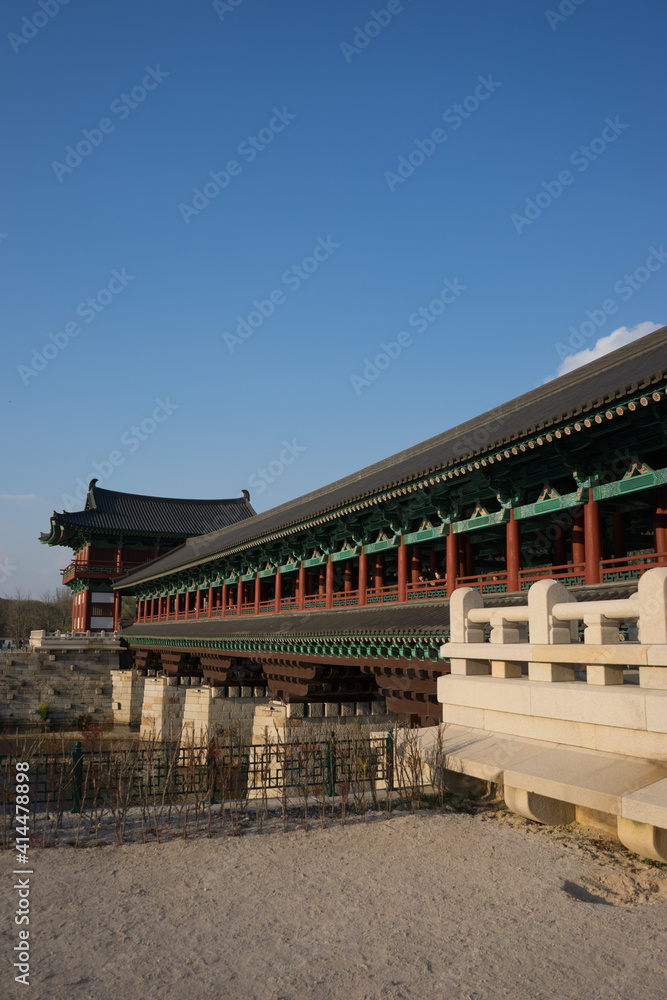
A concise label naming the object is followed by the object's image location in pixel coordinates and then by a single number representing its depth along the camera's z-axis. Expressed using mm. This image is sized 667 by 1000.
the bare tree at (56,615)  81750
